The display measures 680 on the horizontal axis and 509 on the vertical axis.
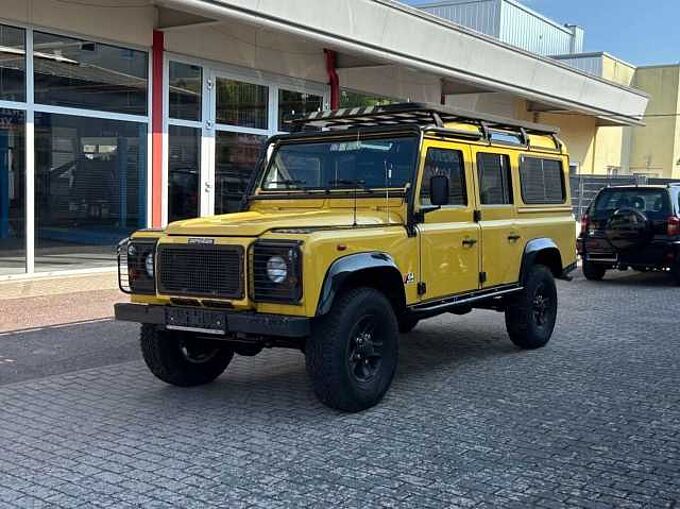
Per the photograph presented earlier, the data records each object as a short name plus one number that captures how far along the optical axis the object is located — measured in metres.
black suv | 12.87
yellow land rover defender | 5.09
